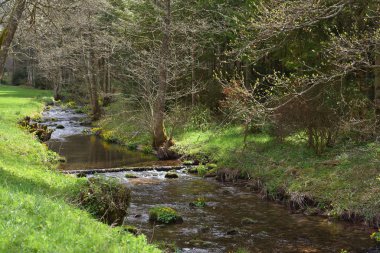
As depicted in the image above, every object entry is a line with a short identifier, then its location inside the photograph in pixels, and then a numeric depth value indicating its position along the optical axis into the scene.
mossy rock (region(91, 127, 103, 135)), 29.62
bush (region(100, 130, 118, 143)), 26.85
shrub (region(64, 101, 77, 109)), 49.96
